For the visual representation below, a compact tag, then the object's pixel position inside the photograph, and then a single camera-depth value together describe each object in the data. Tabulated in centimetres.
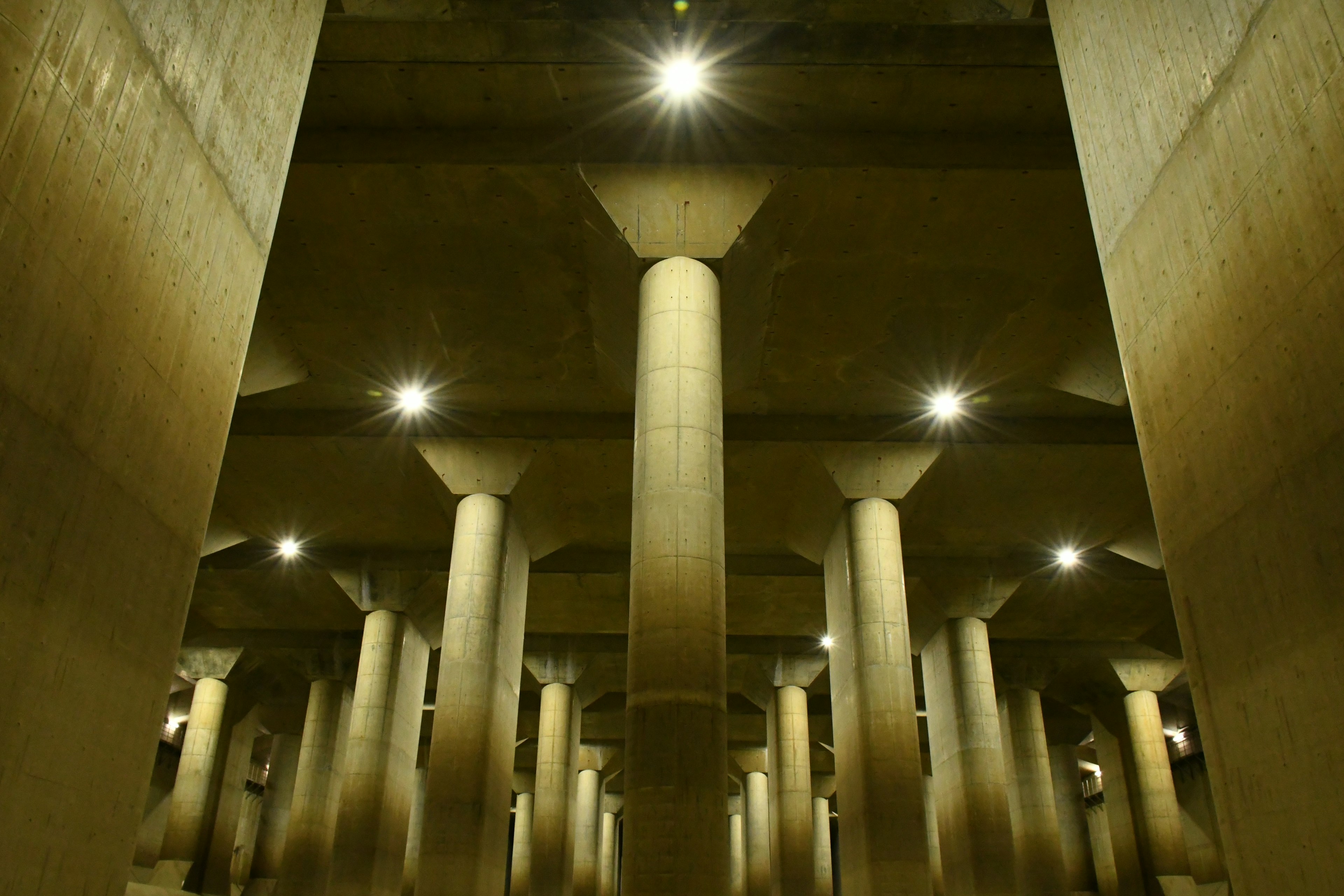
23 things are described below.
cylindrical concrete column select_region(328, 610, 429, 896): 2238
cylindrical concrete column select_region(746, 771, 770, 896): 4072
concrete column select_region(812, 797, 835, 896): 3944
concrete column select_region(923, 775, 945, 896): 4147
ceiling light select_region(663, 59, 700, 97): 1227
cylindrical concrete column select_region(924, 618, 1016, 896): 2119
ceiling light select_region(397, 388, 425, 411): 1848
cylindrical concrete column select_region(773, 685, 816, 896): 2920
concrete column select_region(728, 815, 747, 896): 4397
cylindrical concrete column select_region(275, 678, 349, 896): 2703
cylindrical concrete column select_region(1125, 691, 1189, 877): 2900
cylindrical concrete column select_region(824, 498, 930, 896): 1673
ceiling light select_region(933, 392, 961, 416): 1845
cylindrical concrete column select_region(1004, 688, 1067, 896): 2822
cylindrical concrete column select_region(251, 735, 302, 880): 3528
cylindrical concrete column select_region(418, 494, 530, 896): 1653
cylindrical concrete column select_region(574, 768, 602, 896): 4116
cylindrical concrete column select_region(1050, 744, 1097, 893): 3572
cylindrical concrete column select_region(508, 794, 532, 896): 4112
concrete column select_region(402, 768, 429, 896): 4075
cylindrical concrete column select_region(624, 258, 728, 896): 950
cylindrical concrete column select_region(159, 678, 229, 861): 2947
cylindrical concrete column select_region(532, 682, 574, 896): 2955
